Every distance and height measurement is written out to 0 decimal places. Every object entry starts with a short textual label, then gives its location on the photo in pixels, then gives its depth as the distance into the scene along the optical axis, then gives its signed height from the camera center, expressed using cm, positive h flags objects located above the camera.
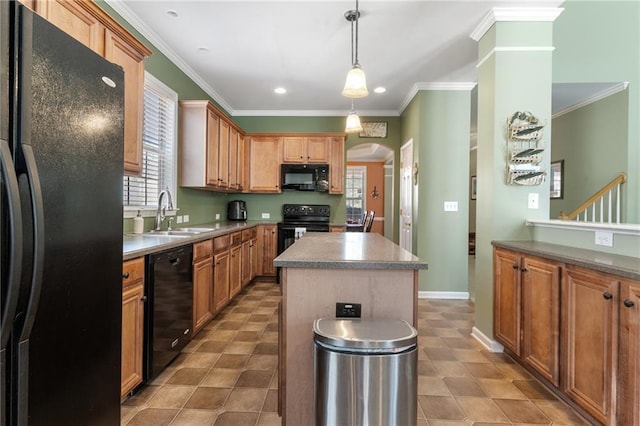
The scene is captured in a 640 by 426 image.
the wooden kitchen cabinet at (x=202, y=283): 266 -63
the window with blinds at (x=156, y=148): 295 +66
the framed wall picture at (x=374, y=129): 543 +145
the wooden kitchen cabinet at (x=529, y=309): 195 -65
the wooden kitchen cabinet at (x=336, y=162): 520 +84
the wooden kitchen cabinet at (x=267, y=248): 489 -53
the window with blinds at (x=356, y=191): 1008 +73
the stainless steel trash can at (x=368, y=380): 119 -63
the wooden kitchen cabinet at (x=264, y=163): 527 +83
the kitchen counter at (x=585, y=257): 150 -23
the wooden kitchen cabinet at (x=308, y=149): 521 +105
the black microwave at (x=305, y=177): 520 +61
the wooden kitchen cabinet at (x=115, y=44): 162 +99
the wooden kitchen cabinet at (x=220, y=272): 312 -61
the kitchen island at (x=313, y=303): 156 -43
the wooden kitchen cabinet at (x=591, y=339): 154 -64
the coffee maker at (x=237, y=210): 524 +5
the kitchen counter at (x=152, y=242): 185 -21
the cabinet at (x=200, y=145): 365 +80
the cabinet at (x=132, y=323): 176 -64
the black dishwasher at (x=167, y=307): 199 -65
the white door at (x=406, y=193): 465 +32
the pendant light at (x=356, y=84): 222 +91
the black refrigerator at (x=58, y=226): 91 -5
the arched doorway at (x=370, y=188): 987 +82
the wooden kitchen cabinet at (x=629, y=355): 142 -63
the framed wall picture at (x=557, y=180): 535 +62
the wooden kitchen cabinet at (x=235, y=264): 364 -61
